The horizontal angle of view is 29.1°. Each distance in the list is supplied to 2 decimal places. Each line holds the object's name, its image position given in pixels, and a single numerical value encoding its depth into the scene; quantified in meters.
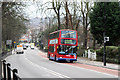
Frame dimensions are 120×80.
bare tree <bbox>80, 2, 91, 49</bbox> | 46.05
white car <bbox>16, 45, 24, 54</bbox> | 73.69
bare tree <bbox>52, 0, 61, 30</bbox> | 45.24
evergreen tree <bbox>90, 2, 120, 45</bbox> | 37.38
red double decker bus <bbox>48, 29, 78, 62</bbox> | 30.67
